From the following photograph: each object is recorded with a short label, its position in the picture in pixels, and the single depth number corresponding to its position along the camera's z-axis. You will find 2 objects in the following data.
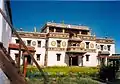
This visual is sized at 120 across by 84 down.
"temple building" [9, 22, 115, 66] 20.52
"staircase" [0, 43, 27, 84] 3.00
